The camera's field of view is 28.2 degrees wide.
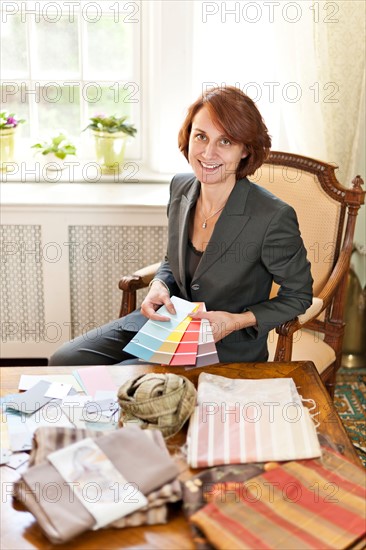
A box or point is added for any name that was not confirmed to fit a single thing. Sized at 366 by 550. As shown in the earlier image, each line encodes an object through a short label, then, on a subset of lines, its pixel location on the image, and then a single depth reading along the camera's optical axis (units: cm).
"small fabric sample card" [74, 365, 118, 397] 197
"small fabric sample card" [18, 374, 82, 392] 198
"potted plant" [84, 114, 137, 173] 345
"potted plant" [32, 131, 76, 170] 346
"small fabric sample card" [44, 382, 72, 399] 193
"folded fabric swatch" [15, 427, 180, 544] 144
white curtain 311
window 345
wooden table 144
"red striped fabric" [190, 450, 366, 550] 142
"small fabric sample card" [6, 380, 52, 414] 186
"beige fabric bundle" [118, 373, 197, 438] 174
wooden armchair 275
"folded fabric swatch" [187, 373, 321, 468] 167
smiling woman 234
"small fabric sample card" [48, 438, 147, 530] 146
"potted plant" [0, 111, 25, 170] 342
